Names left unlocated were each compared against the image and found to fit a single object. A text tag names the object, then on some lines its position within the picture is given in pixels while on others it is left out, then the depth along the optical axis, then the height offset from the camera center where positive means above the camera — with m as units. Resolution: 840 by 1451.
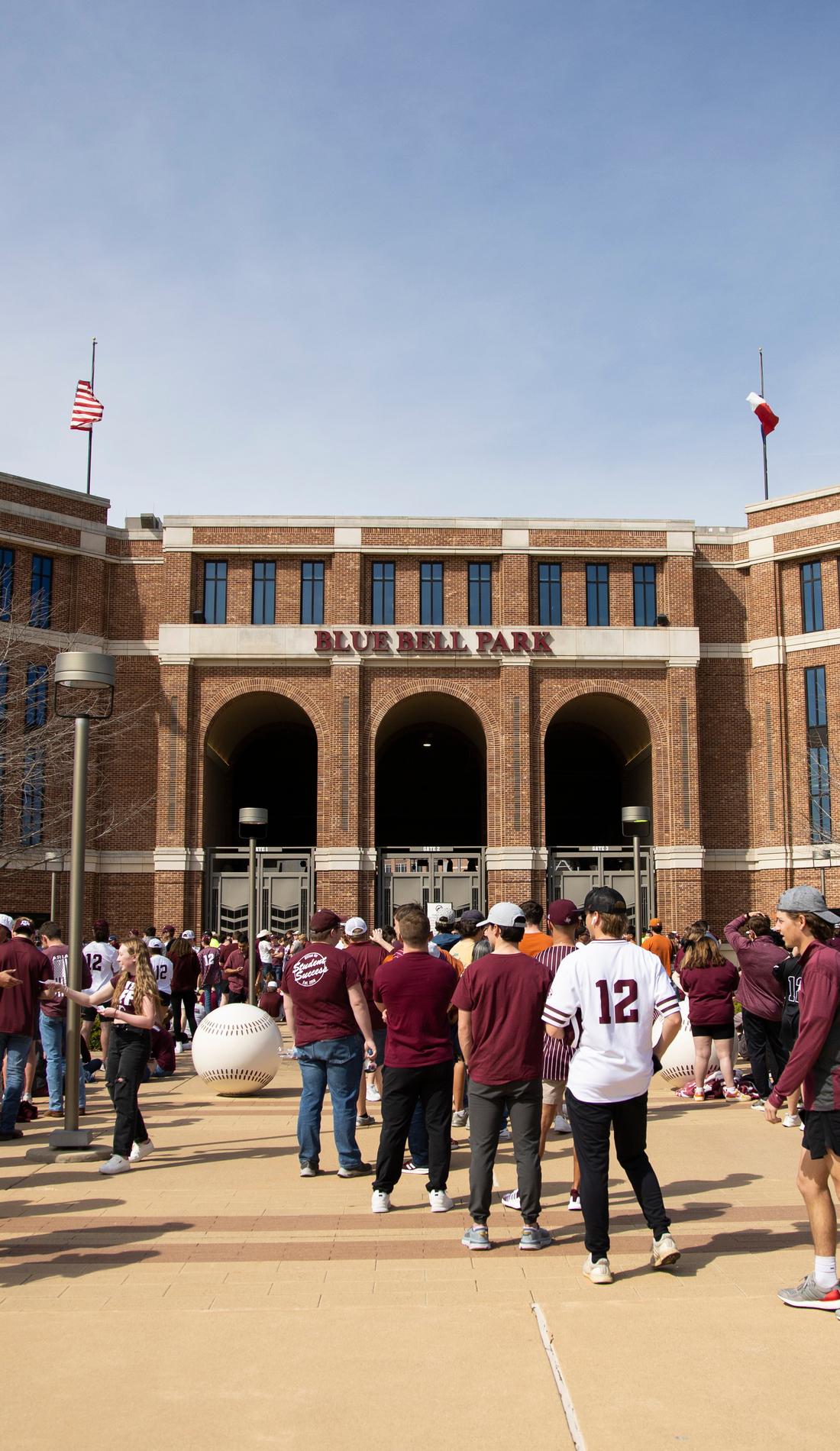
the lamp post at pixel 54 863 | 32.28 -0.28
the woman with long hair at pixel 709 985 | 12.48 -1.35
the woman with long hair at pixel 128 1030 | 9.51 -1.37
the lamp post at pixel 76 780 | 10.25 +0.64
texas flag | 39.47 +13.78
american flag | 37.16 +13.27
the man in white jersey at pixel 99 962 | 13.74 -1.21
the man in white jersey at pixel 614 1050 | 6.49 -1.04
